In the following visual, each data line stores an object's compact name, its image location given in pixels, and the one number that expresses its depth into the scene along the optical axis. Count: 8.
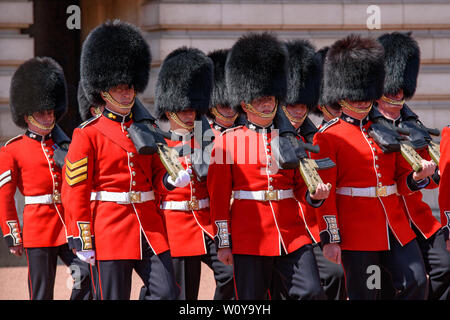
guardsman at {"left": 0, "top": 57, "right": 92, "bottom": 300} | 11.59
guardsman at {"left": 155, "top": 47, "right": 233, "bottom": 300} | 10.95
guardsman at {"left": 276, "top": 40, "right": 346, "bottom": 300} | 11.22
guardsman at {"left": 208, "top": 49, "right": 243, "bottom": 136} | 13.06
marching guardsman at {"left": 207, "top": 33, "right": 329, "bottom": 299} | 9.65
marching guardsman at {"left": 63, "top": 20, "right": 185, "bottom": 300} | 9.41
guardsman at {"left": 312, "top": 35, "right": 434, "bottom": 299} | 10.02
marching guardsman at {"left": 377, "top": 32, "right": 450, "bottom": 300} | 10.91
